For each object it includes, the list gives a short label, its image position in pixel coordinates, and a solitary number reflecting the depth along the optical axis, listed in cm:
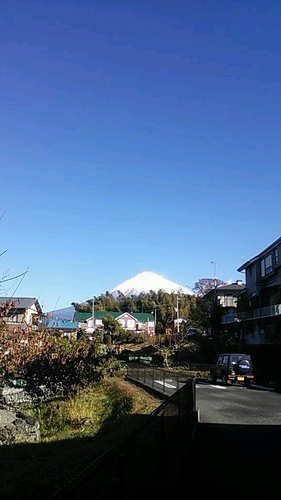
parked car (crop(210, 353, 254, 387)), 2744
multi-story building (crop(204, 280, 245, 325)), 5112
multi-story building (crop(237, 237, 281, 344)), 4153
